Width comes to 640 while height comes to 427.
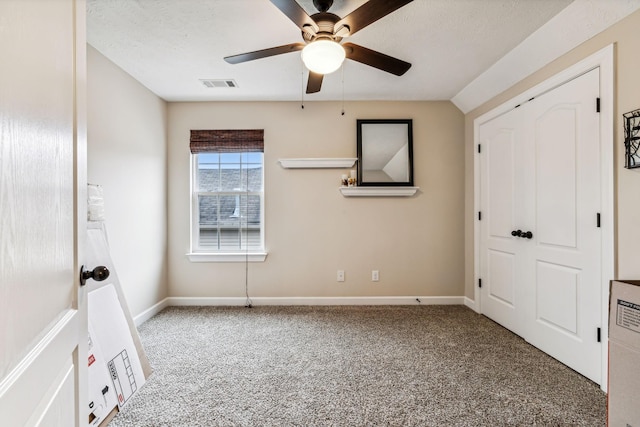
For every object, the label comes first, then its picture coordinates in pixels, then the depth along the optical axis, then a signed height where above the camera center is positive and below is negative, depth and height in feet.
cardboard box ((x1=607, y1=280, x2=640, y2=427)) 4.68 -2.37
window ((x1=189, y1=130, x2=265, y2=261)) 11.85 +0.43
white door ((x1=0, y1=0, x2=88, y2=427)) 1.66 +0.01
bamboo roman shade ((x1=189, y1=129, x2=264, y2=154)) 11.58 +2.85
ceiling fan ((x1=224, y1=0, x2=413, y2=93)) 4.94 +3.43
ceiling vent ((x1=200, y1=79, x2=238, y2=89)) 9.81 +4.39
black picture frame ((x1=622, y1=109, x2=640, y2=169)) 5.62 +1.42
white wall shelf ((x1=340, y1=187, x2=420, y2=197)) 11.30 +0.82
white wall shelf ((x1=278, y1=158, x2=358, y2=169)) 11.27 +1.90
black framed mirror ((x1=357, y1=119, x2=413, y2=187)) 11.44 +2.34
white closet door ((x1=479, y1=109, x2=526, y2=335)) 8.88 -0.20
